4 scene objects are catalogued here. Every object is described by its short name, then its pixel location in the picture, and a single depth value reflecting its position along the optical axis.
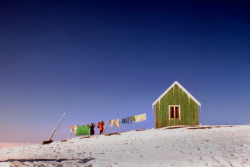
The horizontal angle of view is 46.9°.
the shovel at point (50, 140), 33.16
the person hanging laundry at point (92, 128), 38.31
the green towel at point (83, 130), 38.41
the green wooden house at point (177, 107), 35.00
